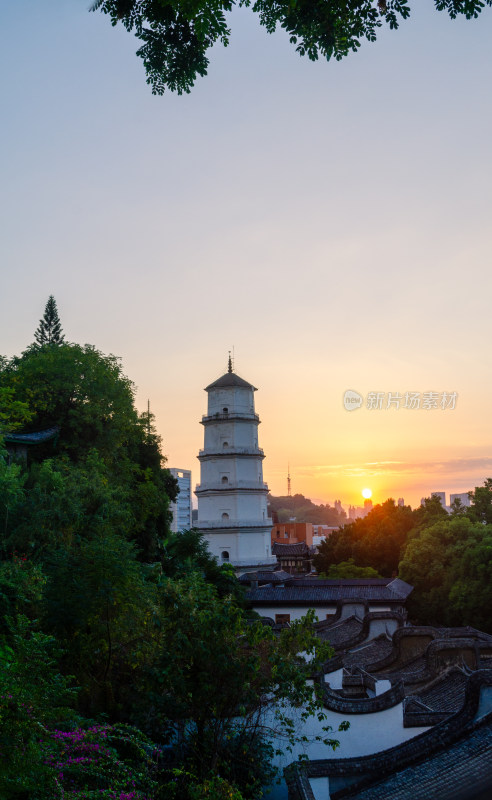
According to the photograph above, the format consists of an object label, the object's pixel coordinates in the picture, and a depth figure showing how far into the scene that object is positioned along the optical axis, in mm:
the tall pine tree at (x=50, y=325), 34312
